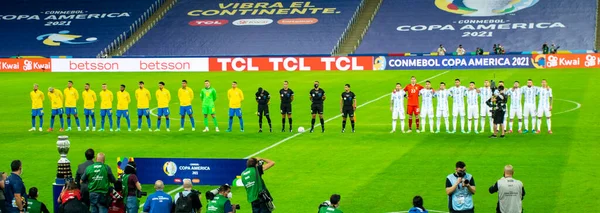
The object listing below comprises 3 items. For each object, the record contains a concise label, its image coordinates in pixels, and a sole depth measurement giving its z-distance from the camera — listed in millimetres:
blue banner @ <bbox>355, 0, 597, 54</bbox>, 74375
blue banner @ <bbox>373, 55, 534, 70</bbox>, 64312
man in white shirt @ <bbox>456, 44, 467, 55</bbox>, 68600
